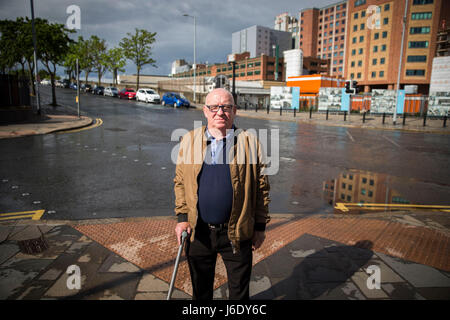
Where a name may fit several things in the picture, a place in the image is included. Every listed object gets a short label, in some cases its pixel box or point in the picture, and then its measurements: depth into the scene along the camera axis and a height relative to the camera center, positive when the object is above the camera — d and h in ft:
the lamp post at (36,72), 58.86 +6.29
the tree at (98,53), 200.55 +34.52
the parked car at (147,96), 117.19 +3.47
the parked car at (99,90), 162.40 +7.52
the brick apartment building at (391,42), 201.26 +48.08
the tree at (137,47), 174.19 +33.73
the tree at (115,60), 183.52 +27.84
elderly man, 7.24 -2.24
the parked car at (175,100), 105.70 +1.74
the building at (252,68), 317.22 +42.57
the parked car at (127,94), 135.36 +4.69
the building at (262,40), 487.74 +110.83
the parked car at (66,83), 212.56 +14.65
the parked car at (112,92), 148.77 +6.10
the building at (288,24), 512.14 +147.22
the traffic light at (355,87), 75.03 +5.22
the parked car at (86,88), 178.29 +9.78
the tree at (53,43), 78.48 +16.23
